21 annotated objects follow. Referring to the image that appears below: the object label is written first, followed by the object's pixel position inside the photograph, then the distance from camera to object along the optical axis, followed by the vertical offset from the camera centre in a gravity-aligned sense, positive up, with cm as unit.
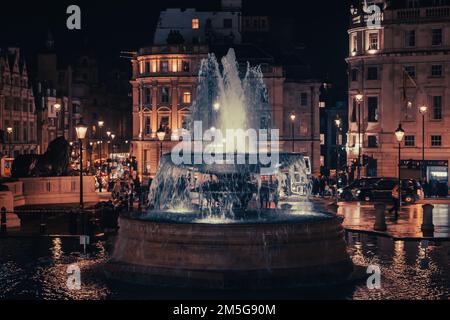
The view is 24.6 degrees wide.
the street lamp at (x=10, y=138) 8649 +180
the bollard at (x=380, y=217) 3697 -216
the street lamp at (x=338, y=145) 10330 +127
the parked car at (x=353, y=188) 5484 -165
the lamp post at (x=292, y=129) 10081 +280
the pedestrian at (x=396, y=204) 4196 -192
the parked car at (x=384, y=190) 5381 -172
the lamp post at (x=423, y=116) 6762 +278
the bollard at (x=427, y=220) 3575 -219
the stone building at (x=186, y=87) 10000 +708
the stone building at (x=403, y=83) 7319 +537
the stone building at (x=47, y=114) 10131 +455
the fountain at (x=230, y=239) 2456 -197
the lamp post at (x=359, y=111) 6426 +321
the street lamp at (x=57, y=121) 10741 +393
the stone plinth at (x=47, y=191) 4869 -155
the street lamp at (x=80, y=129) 3459 +98
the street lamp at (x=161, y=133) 5014 +125
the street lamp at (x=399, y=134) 4597 +101
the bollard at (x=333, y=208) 3936 -194
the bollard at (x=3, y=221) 3616 -222
